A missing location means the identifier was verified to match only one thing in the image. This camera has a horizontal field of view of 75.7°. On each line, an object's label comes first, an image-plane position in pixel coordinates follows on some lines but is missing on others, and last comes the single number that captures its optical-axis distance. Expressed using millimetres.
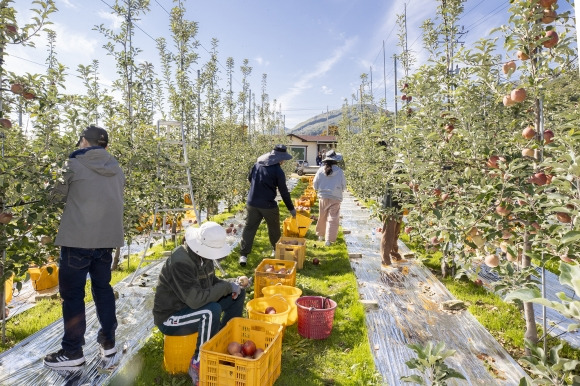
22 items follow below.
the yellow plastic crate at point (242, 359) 2650
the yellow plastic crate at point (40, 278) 5203
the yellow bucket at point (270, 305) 3588
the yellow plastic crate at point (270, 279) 4703
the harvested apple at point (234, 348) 2986
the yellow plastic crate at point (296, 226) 7898
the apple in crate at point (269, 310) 3723
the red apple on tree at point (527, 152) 2719
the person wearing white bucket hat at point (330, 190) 7328
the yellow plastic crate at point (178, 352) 3191
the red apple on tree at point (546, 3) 2678
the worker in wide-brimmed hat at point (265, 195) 6281
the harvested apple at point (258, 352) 3021
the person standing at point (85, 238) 3166
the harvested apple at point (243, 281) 3525
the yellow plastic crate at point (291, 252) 6035
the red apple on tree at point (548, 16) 2703
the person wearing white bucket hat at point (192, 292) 3080
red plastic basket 3850
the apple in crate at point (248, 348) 3000
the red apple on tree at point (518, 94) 2732
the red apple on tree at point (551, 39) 2719
